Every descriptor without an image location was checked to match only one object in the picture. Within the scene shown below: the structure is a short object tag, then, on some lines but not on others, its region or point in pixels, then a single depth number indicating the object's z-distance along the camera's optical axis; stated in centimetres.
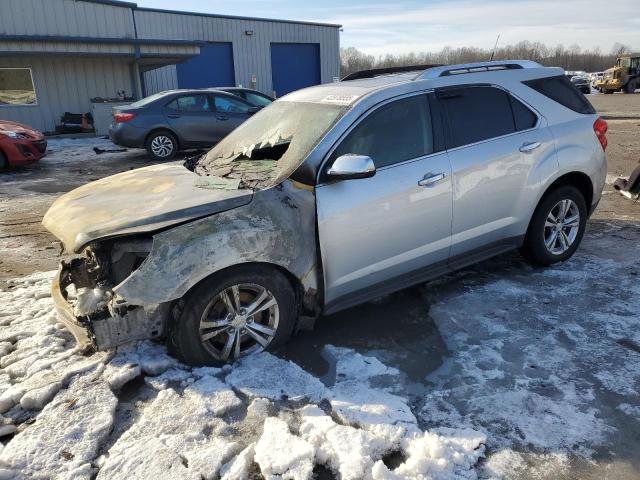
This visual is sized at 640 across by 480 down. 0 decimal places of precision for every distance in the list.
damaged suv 308
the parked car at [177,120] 1148
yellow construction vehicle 3631
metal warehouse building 1691
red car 1036
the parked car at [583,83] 3039
